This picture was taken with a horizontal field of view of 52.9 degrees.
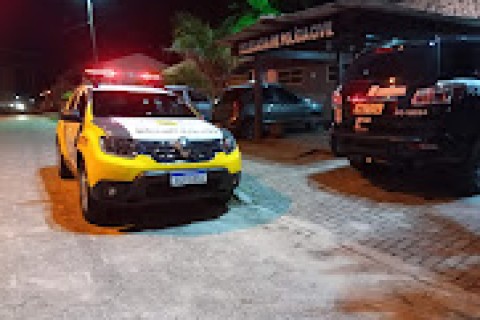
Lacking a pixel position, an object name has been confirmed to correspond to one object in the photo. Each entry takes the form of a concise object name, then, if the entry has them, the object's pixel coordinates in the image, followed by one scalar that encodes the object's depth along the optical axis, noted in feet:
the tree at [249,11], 69.26
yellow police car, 17.37
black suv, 19.76
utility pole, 86.85
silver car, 43.55
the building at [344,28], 29.96
